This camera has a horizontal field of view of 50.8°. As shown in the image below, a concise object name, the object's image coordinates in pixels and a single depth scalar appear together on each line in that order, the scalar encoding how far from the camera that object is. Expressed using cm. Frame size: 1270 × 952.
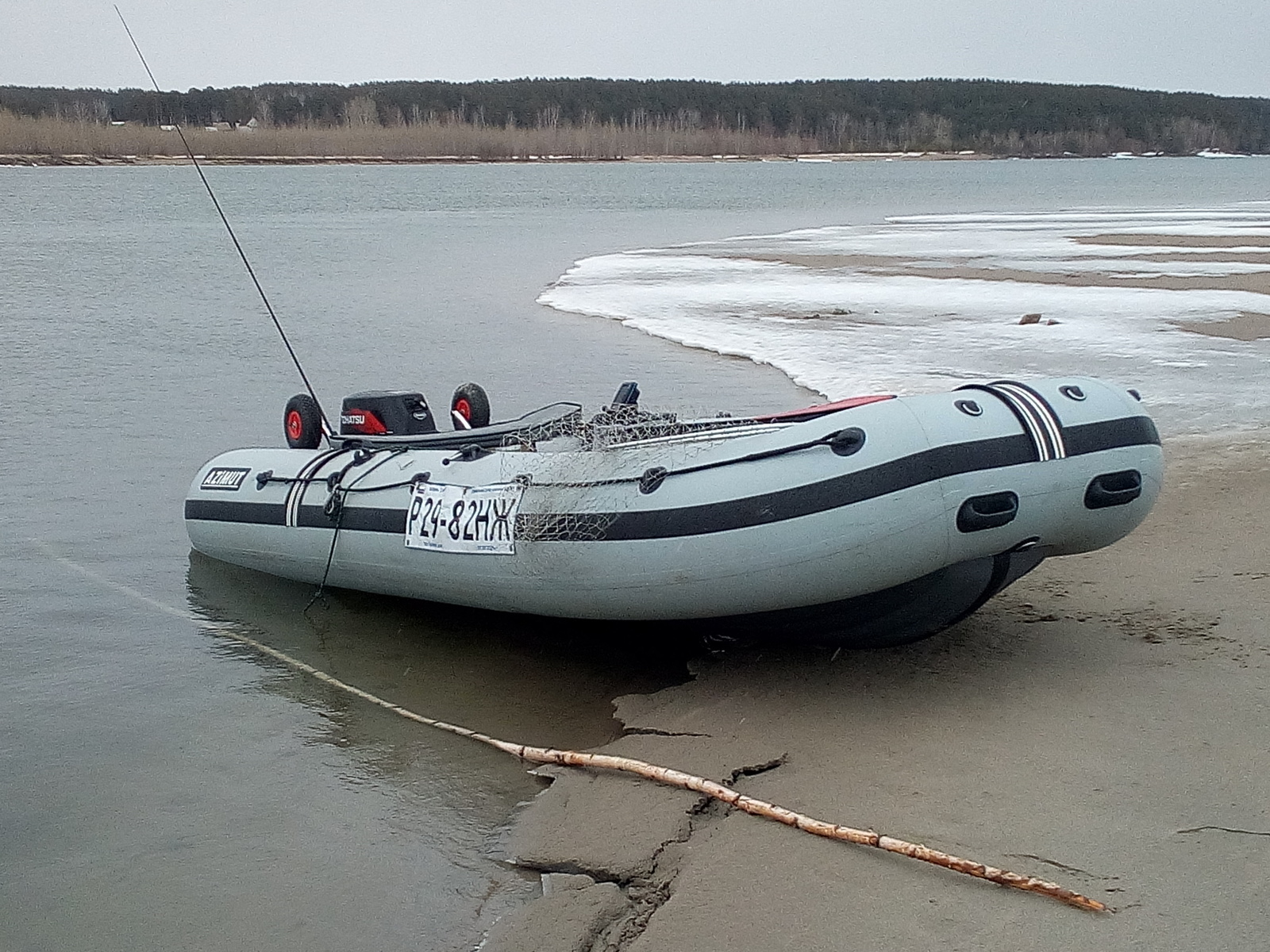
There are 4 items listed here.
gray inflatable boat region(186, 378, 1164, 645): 425
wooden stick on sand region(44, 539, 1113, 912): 322
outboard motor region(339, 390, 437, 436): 636
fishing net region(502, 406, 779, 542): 470
